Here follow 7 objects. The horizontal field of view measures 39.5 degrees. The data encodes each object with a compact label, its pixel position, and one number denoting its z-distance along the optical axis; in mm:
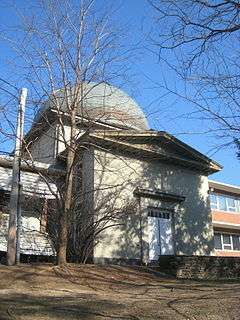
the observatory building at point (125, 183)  12390
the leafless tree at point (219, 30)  5614
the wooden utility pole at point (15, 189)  10201
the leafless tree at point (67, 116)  10411
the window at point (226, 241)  29569
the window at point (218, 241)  28980
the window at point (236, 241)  30316
